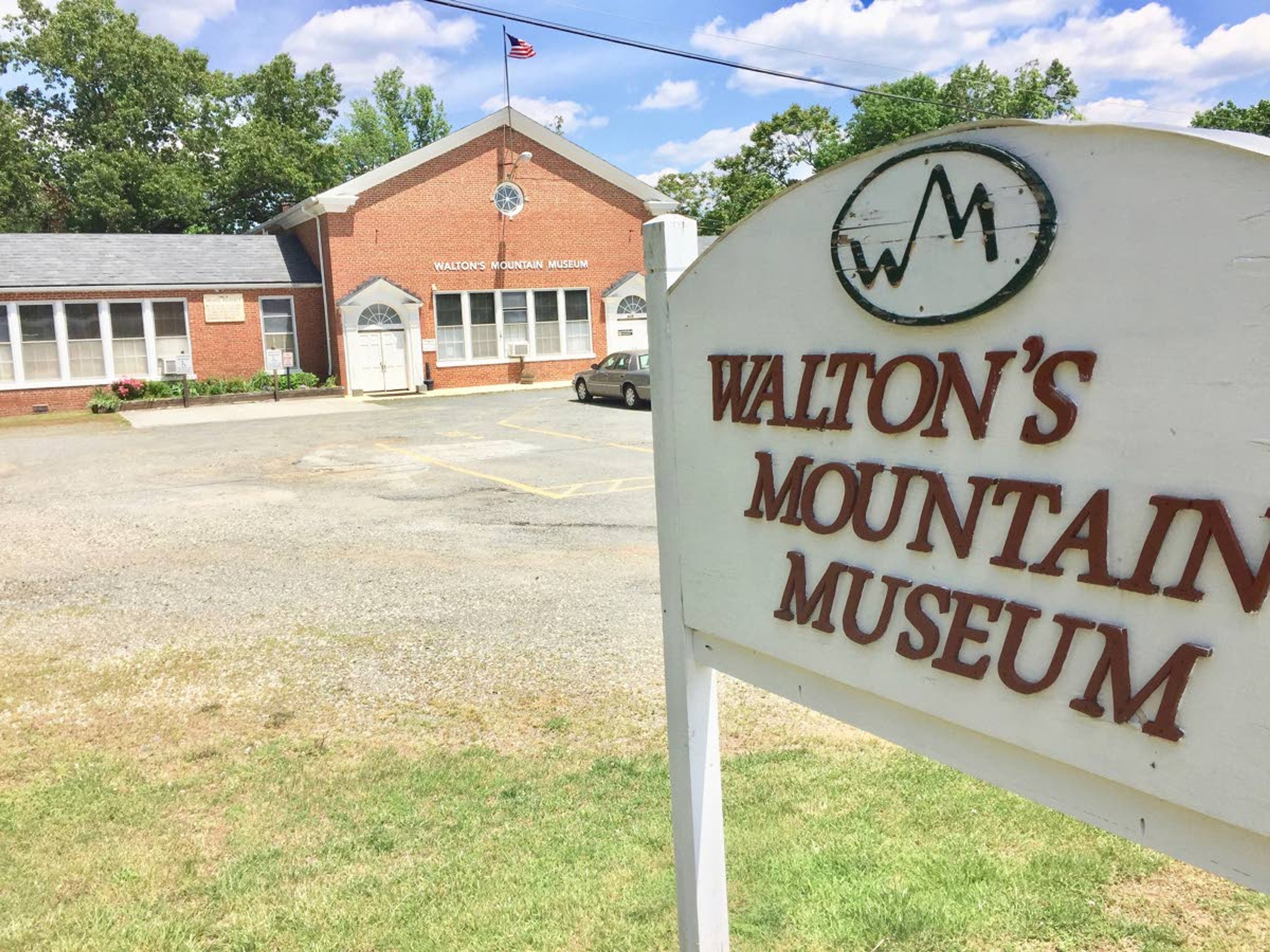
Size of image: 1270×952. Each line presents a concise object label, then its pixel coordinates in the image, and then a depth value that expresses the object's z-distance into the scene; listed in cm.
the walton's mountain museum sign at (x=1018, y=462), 148
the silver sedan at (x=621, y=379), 2217
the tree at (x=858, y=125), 5800
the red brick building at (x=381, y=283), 2670
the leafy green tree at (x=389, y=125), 6512
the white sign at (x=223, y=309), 2805
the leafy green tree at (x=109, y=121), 4594
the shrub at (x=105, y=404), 2575
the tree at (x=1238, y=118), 6225
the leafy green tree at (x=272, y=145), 4766
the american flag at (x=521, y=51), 2770
